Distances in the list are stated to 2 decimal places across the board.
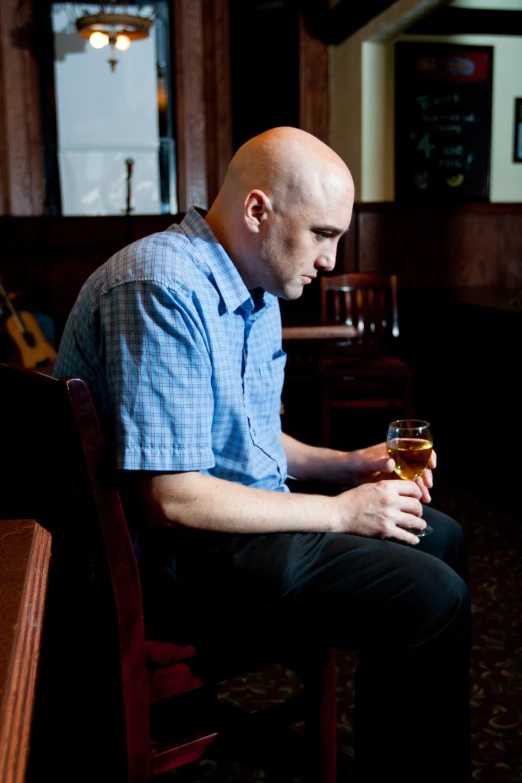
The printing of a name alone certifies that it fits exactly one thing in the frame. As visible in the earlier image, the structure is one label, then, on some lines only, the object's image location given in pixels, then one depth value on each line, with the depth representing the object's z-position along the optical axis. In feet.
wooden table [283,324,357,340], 10.55
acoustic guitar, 15.70
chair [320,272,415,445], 13.60
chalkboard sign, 17.56
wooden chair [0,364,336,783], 3.58
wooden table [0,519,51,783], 1.49
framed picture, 18.20
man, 3.93
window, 19.15
